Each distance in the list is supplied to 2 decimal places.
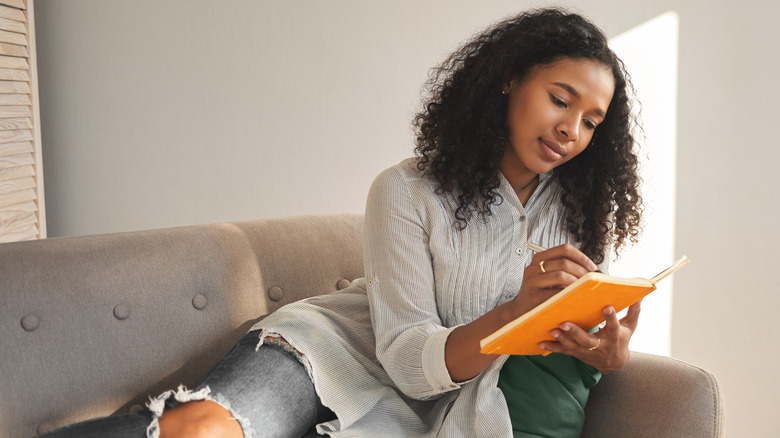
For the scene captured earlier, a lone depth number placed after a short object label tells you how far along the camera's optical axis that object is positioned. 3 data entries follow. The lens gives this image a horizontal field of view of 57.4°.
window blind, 1.85
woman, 1.20
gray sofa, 1.24
